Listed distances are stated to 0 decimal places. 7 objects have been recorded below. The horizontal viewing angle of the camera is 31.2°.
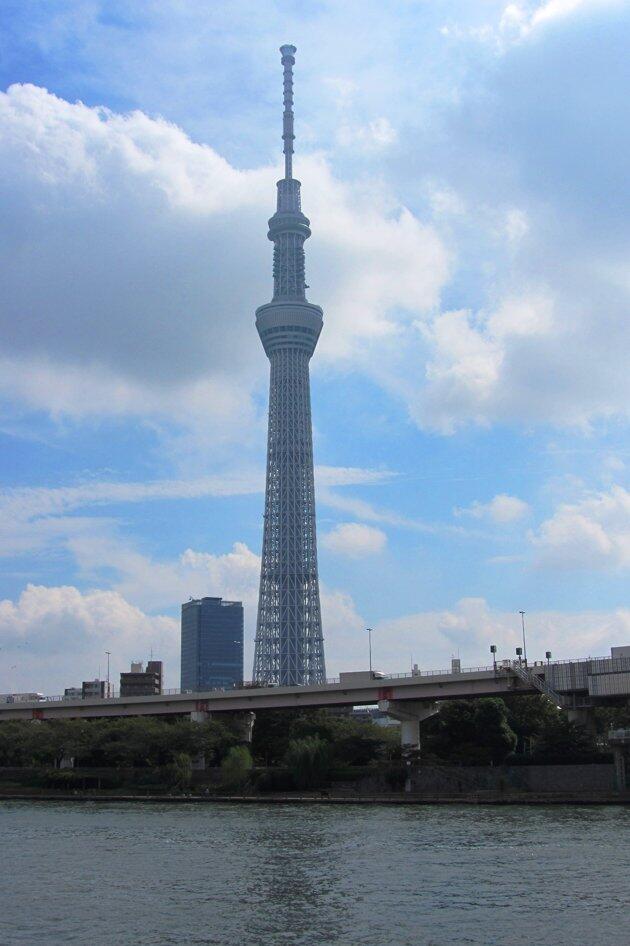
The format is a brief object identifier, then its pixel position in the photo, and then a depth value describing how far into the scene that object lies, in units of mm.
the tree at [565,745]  87875
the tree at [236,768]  97062
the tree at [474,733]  98562
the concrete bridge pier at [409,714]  105312
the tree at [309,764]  96000
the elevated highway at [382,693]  93688
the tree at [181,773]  98244
